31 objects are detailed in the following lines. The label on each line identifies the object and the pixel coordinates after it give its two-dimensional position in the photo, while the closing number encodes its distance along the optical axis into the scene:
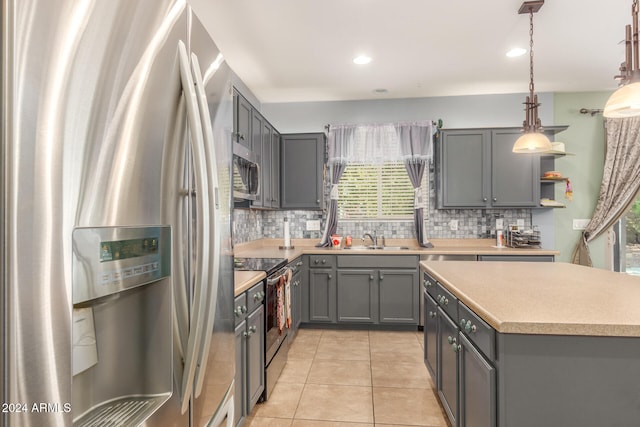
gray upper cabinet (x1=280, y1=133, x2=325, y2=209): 4.59
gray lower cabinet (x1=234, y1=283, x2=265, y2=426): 2.00
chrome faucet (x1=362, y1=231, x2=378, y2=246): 4.66
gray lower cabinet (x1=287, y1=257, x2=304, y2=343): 3.67
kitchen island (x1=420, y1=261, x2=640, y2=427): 1.29
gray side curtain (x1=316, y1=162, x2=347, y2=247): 4.59
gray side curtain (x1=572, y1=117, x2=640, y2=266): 4.37
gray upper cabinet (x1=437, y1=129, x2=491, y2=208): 4.38
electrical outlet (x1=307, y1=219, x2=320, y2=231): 4.85
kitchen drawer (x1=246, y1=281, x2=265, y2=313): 2.16
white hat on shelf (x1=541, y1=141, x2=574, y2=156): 4.17
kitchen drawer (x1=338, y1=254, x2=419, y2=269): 4.16
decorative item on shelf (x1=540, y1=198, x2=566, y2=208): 4.32
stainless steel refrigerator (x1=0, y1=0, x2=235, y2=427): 0.50
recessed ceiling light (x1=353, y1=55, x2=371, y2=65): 3.54
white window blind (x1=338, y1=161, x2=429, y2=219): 4.80
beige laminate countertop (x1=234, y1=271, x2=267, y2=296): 1.97
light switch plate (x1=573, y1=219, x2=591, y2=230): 4.59
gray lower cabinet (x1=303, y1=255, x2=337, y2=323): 4.24
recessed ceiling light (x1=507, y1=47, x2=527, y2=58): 3.39
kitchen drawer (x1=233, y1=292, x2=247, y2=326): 1.95
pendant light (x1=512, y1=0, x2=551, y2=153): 2.59
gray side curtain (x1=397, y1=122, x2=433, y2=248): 4.55
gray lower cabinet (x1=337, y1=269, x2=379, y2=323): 4.20
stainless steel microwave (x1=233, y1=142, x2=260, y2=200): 2.73
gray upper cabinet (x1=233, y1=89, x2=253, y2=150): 2.98
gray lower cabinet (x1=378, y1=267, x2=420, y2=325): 4.15
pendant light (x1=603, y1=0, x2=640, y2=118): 1.64
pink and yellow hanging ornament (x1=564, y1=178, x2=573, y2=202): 4.49
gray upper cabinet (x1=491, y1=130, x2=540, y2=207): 4.30
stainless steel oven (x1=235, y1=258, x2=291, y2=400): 2.60
